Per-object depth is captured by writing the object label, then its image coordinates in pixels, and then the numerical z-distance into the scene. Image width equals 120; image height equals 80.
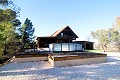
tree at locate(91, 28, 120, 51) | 13.45
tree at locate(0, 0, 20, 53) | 4.57
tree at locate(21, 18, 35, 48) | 12.27
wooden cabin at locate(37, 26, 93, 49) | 12.54
